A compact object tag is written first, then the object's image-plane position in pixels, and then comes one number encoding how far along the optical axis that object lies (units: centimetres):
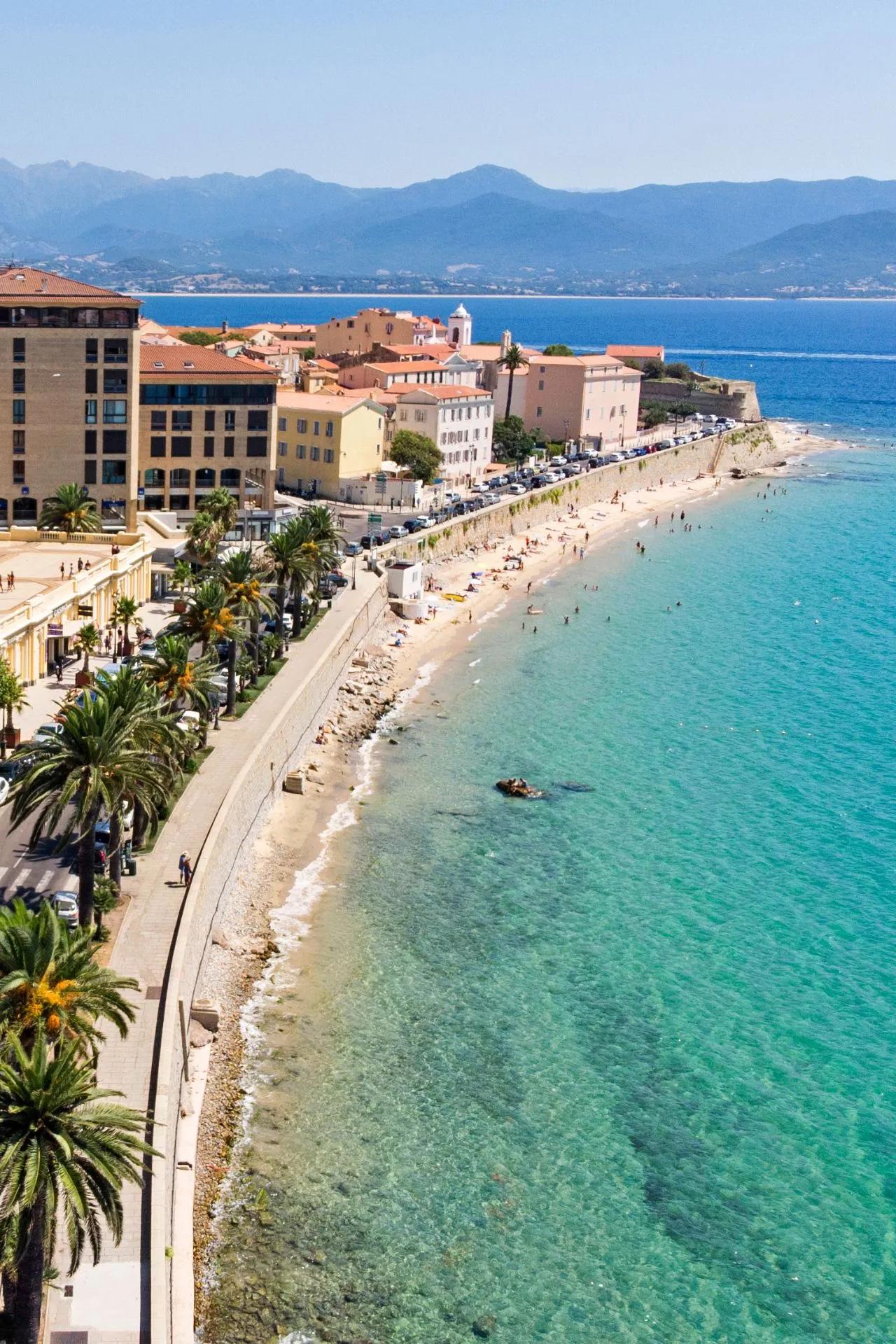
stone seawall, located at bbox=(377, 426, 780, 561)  9738
